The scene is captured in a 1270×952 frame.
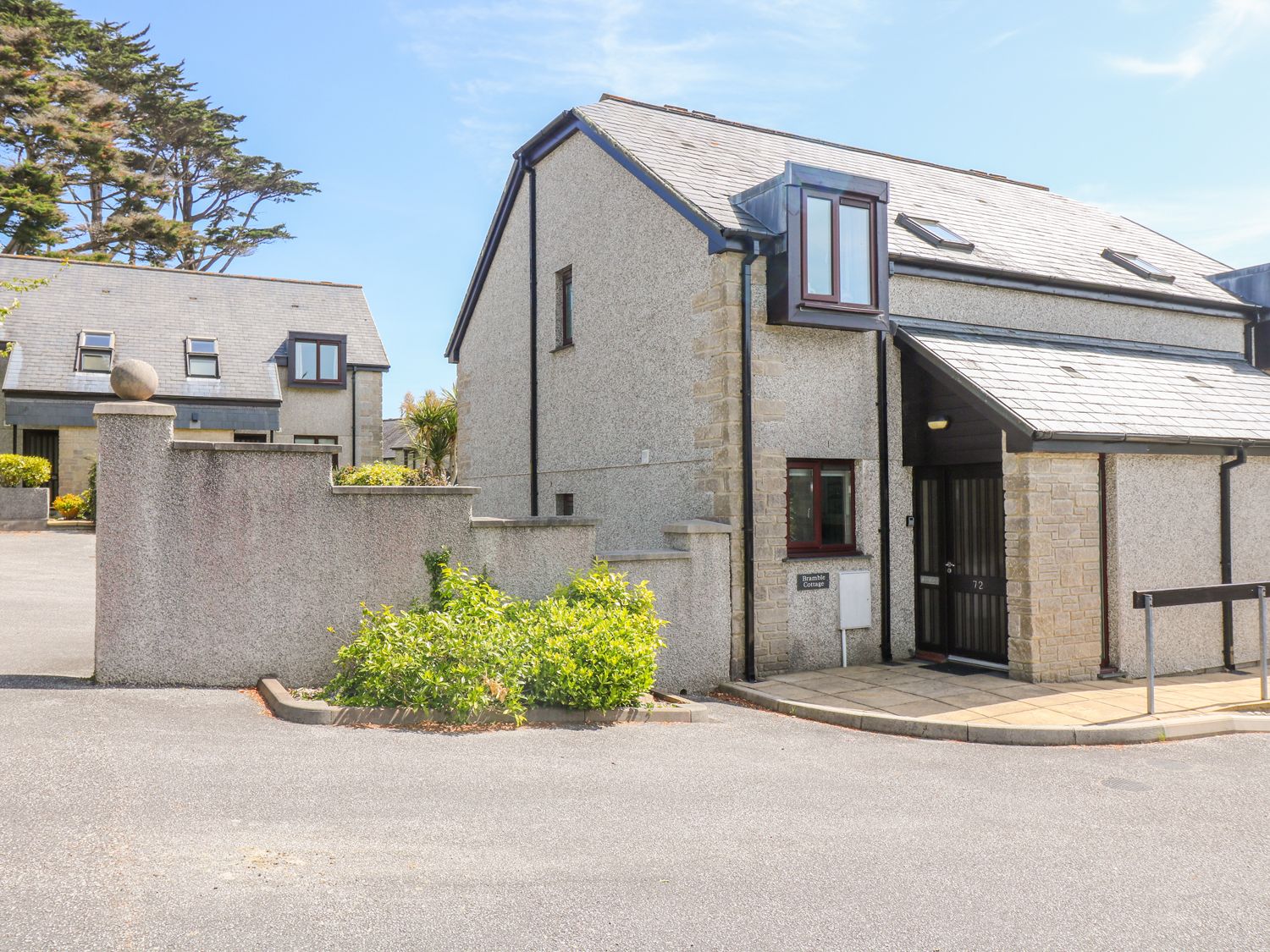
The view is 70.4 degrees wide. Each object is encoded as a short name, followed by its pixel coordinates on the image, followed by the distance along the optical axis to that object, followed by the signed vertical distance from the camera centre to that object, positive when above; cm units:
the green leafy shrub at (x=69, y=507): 2286 +21
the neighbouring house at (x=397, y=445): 3969 +319
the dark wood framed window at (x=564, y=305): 1322 +310
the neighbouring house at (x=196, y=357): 2380 +450
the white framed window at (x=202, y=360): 2543 +442
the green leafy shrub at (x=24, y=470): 2111 +106
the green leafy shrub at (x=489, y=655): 706 -116
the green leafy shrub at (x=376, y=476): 1225 +54
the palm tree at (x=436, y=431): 2639 +246
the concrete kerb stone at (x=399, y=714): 680 -156
